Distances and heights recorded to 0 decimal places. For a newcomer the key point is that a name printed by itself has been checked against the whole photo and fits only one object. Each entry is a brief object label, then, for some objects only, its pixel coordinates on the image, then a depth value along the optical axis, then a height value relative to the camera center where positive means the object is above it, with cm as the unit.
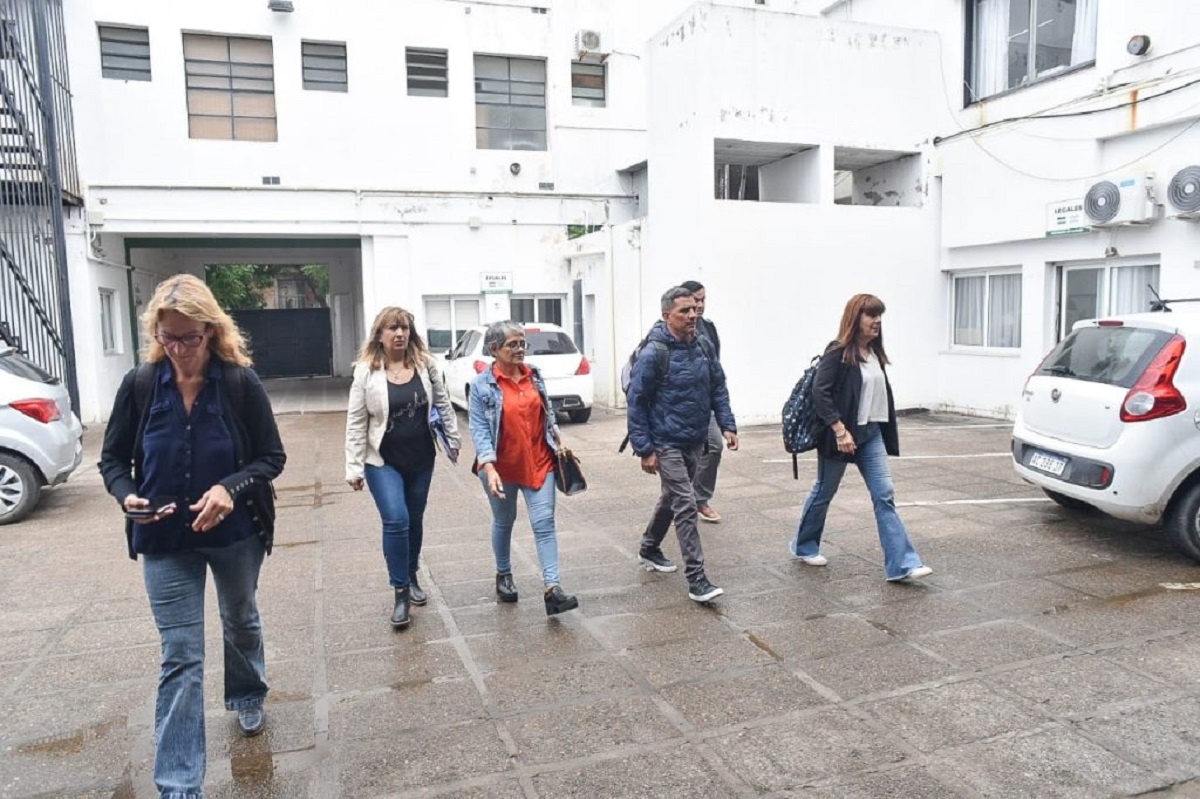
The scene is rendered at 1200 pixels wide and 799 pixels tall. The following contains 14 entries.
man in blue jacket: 489 -59
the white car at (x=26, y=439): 736 -103
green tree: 2920 +135
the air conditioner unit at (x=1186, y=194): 880 +115
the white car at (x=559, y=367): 1233 -78
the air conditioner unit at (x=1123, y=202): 941 +115
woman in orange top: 461 -68
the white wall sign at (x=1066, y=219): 1026 +106
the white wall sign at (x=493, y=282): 1594 +62
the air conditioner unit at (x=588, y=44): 1686 +538
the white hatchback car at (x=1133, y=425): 524 -78
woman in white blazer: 454 -63
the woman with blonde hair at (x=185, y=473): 287 -54
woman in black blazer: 507 -62
